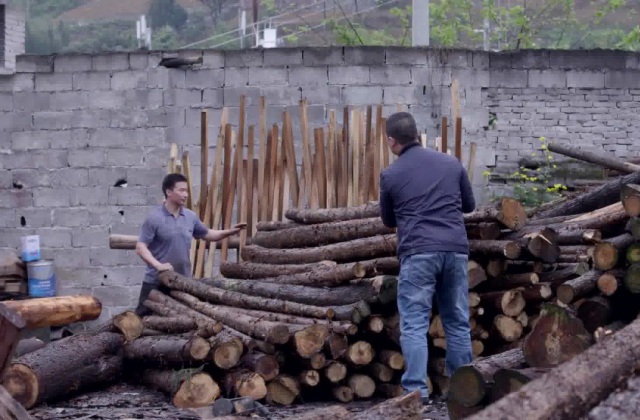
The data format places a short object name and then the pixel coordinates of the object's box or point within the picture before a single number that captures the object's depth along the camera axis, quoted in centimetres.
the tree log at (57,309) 920
